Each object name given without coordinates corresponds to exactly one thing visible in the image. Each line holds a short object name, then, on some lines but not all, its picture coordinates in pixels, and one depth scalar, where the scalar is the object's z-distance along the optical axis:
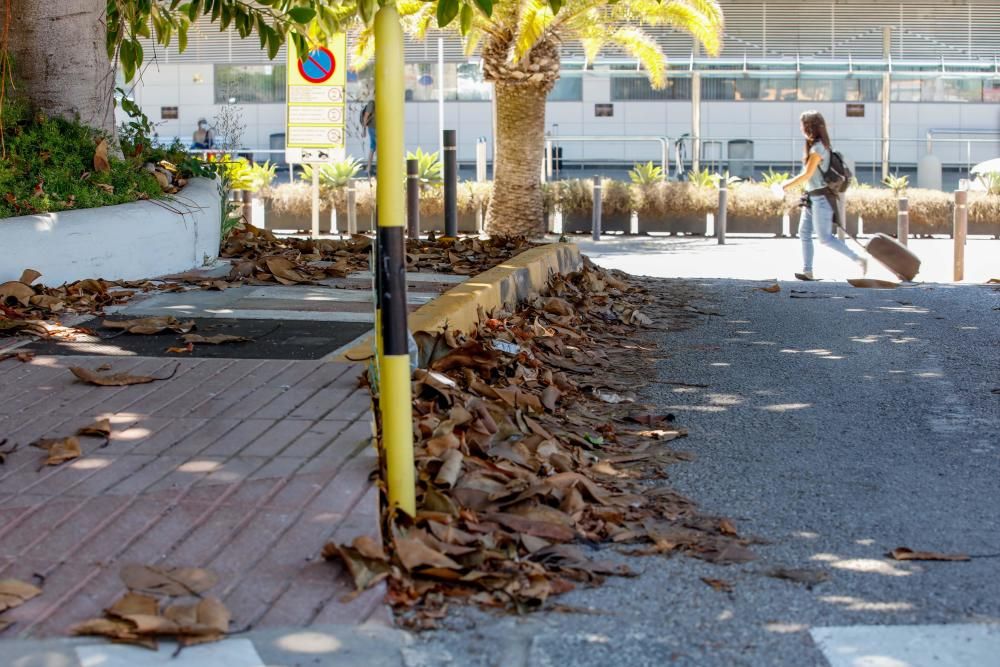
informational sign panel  16.34
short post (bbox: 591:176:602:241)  22.19
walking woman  12.77
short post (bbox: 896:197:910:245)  15.89
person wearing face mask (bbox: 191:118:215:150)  27.78
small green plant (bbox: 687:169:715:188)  24.42
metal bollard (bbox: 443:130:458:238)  13.31
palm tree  19.62
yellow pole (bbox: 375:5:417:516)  3.76
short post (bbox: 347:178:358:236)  20.83
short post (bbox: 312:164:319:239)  18.75
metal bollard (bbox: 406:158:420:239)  15.02
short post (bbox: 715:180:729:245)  21.27
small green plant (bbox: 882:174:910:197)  23.46
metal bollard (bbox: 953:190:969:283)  14.21
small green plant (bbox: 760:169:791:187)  24.33
